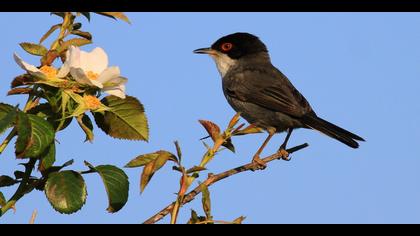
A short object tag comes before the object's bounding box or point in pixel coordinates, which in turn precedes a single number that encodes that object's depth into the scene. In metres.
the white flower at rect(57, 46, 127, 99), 4.48
